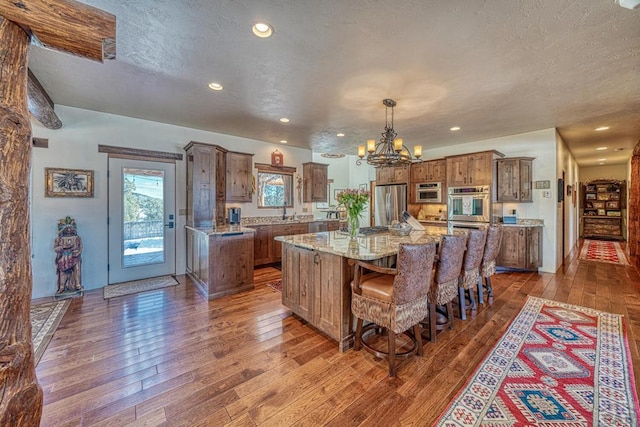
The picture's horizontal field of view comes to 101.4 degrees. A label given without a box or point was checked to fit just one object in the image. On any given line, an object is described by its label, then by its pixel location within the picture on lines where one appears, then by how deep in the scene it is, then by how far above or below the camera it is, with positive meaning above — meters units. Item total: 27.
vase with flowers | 2.99 +0.11
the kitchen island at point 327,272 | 2.40 -0.61
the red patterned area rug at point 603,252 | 6.07 -1.10
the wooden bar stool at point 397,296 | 2.04 -0.70
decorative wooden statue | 3.58 -0.63
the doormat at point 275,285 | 4.12 -1.20
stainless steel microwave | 6.07 +0.45
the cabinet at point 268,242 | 5.41 -0.62
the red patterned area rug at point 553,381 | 1.65 -1.29
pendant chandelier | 3.40 +0.82
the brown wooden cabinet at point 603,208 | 9.02 +0.08
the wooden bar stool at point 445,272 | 2.49 -0.59
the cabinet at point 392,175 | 6.71 +0.96
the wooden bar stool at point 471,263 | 2.91 -0.59
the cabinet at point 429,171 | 6.05 +0.97
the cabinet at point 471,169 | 5.26 +0.89
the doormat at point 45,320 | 2.44 -1.20
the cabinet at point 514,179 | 5.20 +0.64
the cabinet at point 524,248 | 5.00 -0.72
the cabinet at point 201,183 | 4.48 +0.52
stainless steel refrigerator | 6.71 +0.24
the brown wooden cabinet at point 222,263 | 3.70 -0.75
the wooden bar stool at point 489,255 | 3.28 -0.57
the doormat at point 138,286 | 3.86 -1.15
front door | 4.26 -0.11
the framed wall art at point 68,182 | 3.76 +0.46
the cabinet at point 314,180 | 6.53 +0.80
